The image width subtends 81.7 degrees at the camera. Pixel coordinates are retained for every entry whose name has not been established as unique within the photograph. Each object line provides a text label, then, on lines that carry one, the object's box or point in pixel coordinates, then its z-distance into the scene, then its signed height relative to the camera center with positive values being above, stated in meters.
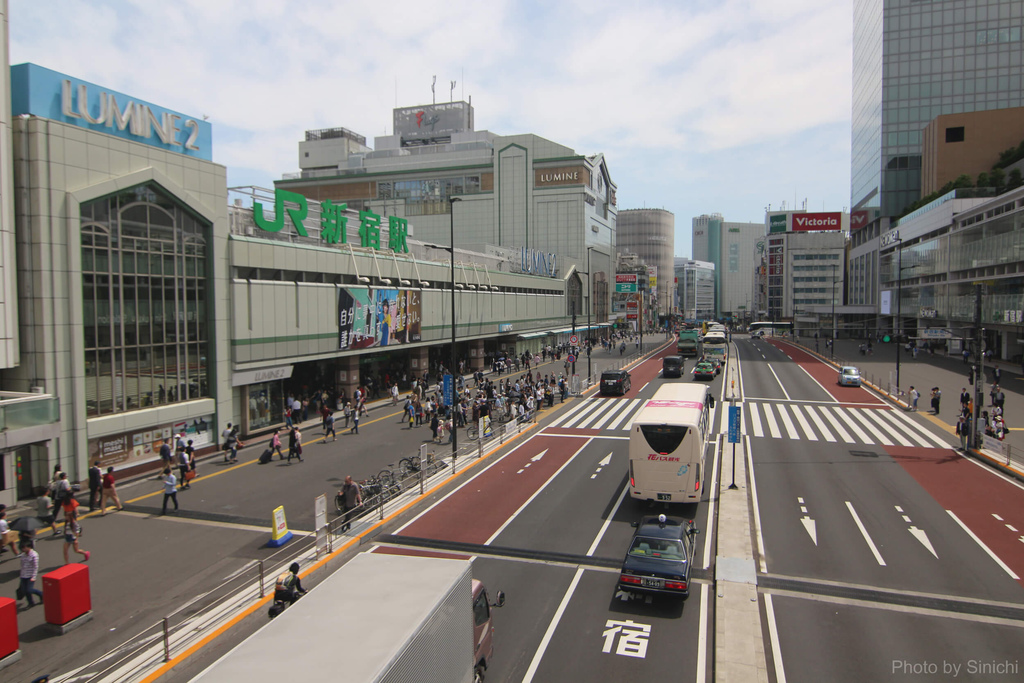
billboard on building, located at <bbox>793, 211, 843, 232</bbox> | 146.71 +23.11
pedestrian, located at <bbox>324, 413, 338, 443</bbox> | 28.97 -5.45
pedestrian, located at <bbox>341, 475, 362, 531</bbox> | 17.52 -5.37
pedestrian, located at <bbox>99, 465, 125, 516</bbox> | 18.88 -5.57
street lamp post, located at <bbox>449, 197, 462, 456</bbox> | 24.01 -3.94
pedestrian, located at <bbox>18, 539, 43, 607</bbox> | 12.71 -5.42
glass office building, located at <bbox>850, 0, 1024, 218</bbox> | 95.62 +40.23
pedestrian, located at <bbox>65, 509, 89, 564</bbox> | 14.74 -5.58
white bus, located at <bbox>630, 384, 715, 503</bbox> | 17.61 -4.28
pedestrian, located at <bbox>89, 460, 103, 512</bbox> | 19.09 -5.40
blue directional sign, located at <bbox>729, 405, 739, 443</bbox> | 21.05 -4.00
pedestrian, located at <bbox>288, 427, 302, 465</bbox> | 24.67 -5.30
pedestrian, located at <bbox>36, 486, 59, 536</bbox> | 17.25 -5.82
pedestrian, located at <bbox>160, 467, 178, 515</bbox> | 18.48 -5.35
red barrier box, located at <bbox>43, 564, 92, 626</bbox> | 11.69 -5.54
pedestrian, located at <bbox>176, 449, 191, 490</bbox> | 21.05 -5.44
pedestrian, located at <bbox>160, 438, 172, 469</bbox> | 22.39 -5.20
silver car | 48.56 -5.20
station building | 19.75 +1.11
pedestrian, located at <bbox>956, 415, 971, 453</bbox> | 26.94 -5.35
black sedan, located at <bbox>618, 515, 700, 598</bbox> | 12.24 -5.29
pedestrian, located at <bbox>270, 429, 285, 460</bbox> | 24.84 -5.37
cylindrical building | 196.26 +14.82
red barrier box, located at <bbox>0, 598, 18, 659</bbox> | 10.53 -5.58
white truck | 6.00 -3.56
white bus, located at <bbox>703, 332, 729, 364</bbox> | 59.84 -3.61
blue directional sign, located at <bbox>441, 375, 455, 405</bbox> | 33.00 -4.18
